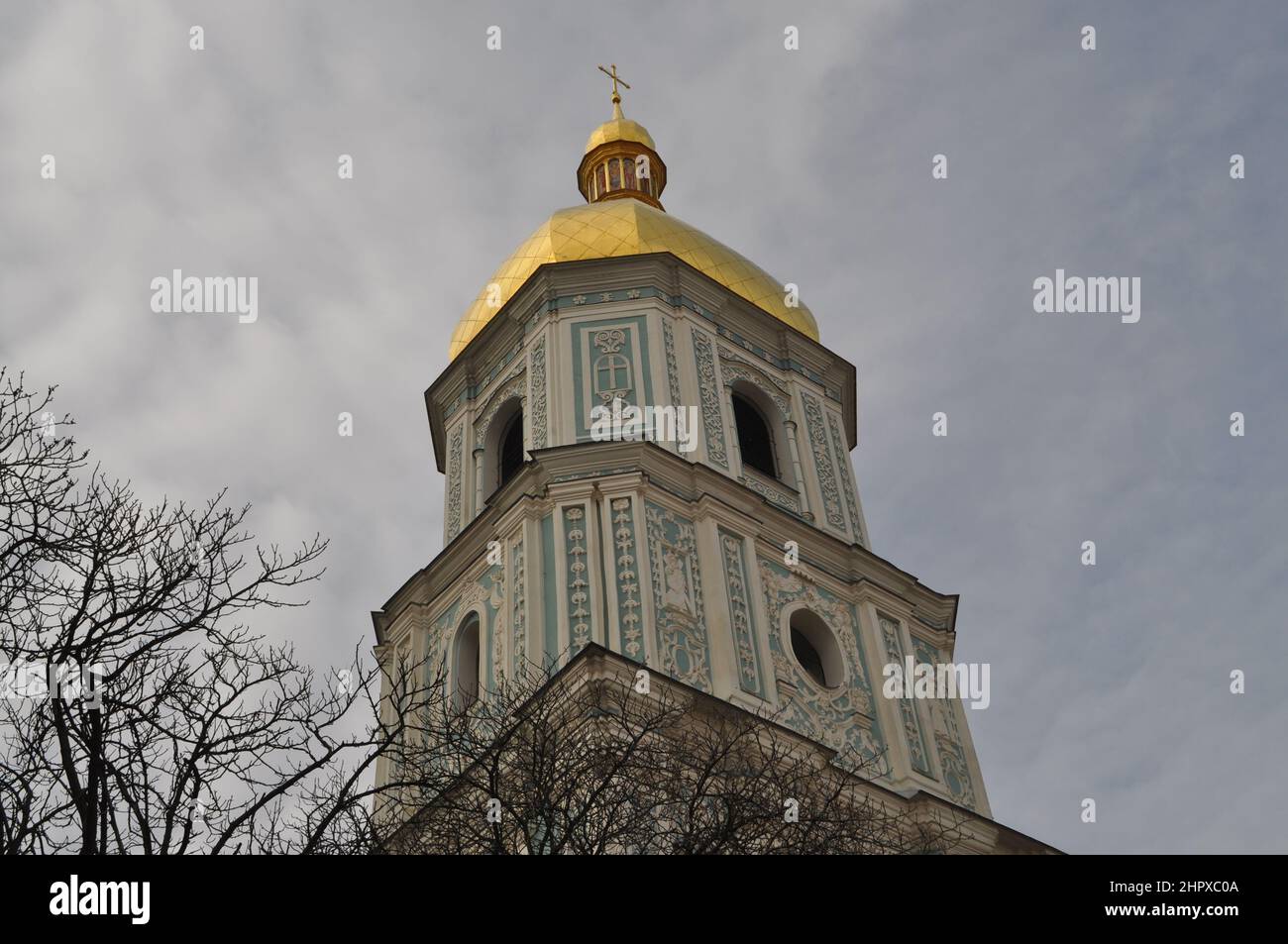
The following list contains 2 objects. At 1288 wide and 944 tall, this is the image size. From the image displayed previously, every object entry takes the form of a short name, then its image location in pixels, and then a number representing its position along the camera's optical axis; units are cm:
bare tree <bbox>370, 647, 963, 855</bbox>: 992
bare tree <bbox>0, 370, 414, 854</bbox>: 862
